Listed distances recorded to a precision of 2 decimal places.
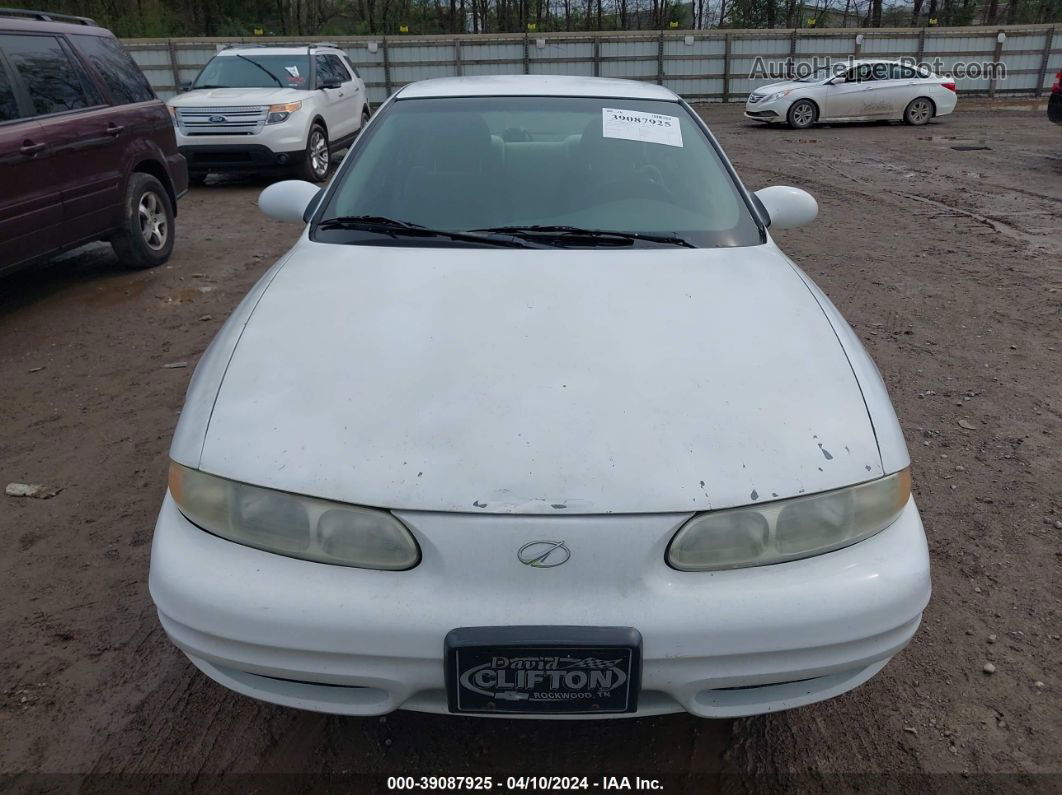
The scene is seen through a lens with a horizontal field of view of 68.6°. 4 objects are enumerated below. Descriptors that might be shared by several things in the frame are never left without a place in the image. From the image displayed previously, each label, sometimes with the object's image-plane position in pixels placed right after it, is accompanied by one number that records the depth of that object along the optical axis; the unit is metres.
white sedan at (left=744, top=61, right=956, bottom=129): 15.81
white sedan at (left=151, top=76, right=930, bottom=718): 1.51
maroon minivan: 4.69
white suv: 9.27
